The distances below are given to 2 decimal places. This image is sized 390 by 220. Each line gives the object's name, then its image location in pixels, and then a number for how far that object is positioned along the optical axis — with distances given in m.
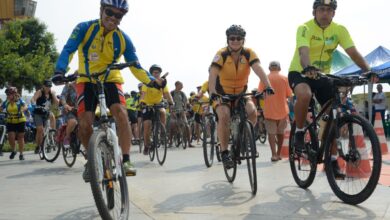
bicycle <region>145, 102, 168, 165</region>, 10.13
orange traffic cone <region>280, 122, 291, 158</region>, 10.34
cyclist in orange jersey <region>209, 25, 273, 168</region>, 6.51
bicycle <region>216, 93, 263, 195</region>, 5.73
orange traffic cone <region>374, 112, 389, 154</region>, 10.12
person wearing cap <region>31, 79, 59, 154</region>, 12.01
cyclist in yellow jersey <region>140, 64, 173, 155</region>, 10.54
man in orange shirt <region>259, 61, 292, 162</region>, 9.91
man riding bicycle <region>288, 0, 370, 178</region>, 5.58
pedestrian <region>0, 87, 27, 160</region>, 12.73
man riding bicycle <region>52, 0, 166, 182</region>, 5.17
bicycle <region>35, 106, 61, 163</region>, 11.04
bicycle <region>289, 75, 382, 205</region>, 4.50
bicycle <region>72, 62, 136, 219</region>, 3.95
